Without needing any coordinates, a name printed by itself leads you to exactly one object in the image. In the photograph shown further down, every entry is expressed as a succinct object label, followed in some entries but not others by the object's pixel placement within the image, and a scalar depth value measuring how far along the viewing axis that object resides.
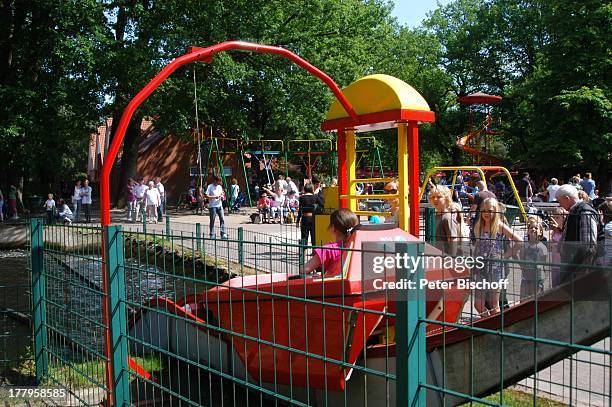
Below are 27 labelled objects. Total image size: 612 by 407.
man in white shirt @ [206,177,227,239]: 16.72
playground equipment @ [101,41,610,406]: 2.90
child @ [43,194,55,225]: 22.88
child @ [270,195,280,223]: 23.12
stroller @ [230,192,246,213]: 28.56
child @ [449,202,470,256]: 6.22
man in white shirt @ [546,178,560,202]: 19.20
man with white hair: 4.76
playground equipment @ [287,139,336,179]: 29.20
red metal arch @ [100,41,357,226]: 5.50
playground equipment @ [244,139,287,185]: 28.32
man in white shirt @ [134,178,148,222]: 22.80
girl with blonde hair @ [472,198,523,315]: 3.48
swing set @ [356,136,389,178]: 33.33
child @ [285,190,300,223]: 23.29
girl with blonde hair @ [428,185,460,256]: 6.58
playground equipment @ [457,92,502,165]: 29.00
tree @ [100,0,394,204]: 22.75
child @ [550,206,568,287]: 3.33
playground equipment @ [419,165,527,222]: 10.47
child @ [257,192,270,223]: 23.34
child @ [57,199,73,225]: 21.39
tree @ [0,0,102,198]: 20.33
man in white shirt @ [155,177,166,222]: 22.88
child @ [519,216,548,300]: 3.91
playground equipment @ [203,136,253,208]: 27.33
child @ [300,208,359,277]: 4.43
